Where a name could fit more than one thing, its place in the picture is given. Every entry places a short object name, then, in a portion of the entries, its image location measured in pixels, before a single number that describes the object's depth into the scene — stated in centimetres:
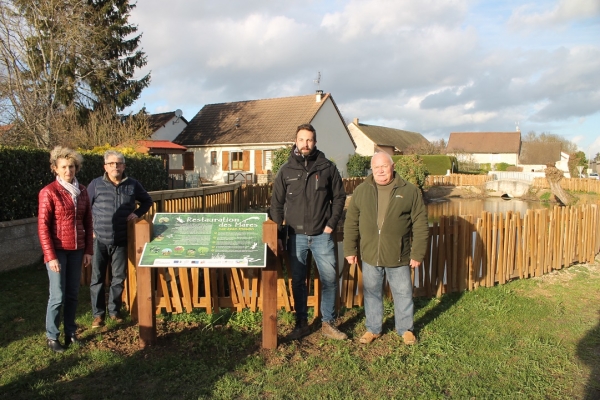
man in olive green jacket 437
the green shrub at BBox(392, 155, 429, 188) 2723
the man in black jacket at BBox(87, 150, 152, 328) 477
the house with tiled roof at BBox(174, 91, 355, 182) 3167
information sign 407
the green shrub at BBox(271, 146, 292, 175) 2523
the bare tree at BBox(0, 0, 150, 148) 1634
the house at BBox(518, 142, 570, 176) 6823
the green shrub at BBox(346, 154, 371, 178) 3522
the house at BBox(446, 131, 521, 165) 6875
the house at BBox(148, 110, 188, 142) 3378
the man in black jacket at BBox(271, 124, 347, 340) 445
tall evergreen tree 2300
